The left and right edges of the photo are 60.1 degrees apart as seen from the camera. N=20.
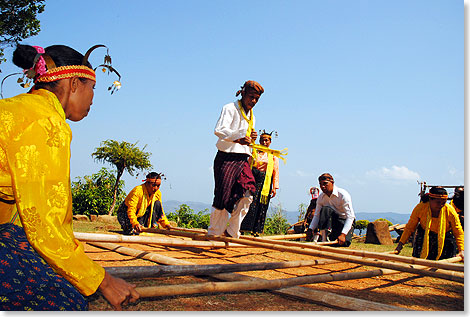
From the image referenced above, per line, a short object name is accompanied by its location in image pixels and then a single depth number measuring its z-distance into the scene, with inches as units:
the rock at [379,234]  378.9
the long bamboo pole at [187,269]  98.1
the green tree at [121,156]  522.9
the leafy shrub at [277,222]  454.3
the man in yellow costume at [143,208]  245.4
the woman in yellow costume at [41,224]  54.5
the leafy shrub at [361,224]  478.9
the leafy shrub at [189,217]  434.6
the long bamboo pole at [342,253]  144.3
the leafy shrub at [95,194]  444.1
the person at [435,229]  197.3
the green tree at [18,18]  301.0
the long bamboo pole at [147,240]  148.9
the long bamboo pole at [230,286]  84.5
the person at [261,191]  252.8
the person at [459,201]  243.9
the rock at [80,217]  396.1
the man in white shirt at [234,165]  211.2
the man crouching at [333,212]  246.4
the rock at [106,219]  418.9
